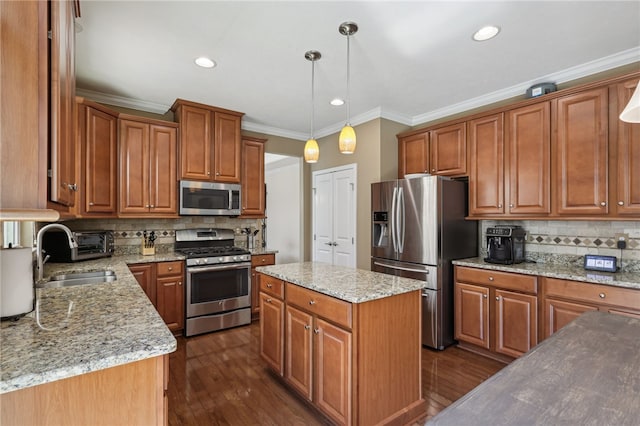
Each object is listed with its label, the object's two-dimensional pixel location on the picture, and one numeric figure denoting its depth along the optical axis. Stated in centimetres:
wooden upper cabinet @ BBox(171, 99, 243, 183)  368
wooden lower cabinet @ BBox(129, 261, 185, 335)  330
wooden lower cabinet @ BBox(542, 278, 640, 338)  224
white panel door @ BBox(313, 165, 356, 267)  435
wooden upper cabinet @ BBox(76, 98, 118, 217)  304
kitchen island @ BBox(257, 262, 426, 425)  181
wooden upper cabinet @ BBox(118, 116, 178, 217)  344
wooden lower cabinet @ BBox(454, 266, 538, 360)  272
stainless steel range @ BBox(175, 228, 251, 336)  353
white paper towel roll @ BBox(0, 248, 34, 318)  128
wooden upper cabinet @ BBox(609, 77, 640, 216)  239
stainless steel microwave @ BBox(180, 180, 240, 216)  371
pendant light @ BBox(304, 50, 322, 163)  250
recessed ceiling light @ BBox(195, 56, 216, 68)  269
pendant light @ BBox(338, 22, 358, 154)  221
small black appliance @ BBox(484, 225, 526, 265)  306
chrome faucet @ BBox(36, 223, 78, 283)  175
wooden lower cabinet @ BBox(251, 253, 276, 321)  399
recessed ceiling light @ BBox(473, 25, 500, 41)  222
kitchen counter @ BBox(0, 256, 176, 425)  94
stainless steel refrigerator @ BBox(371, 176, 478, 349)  318
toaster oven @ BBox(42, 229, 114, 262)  297
